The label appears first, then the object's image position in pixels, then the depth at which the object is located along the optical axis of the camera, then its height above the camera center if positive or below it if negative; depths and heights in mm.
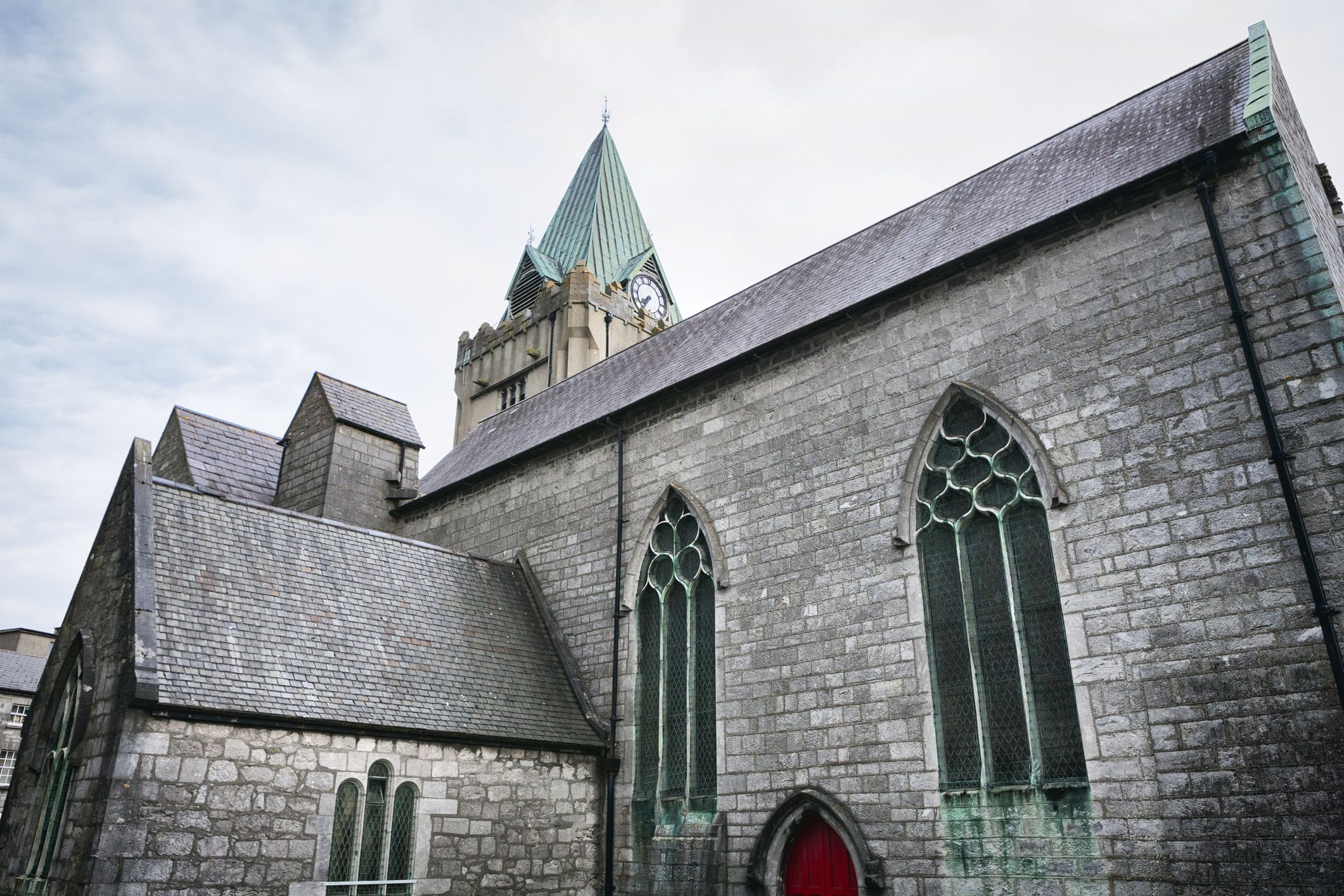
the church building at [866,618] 8102 +2281
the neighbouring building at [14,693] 33438 +5222
